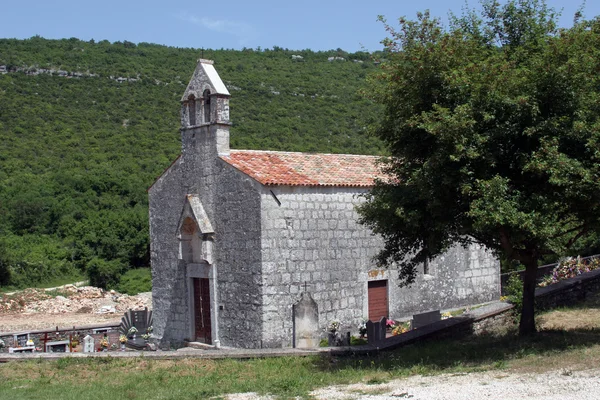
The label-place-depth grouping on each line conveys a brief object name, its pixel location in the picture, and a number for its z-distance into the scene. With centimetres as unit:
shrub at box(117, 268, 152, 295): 3938
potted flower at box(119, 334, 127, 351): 2106
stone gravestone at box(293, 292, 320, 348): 1728
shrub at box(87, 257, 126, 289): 3962
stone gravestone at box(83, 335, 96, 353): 1931
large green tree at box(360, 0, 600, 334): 1234
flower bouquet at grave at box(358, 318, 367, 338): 1830
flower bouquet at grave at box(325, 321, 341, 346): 1719
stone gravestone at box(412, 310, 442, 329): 1831
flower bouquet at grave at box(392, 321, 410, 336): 1850
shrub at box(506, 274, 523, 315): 1700
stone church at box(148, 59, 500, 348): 1750
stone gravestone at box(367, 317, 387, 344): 1691
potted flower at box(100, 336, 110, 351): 2025
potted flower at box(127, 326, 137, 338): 2169
